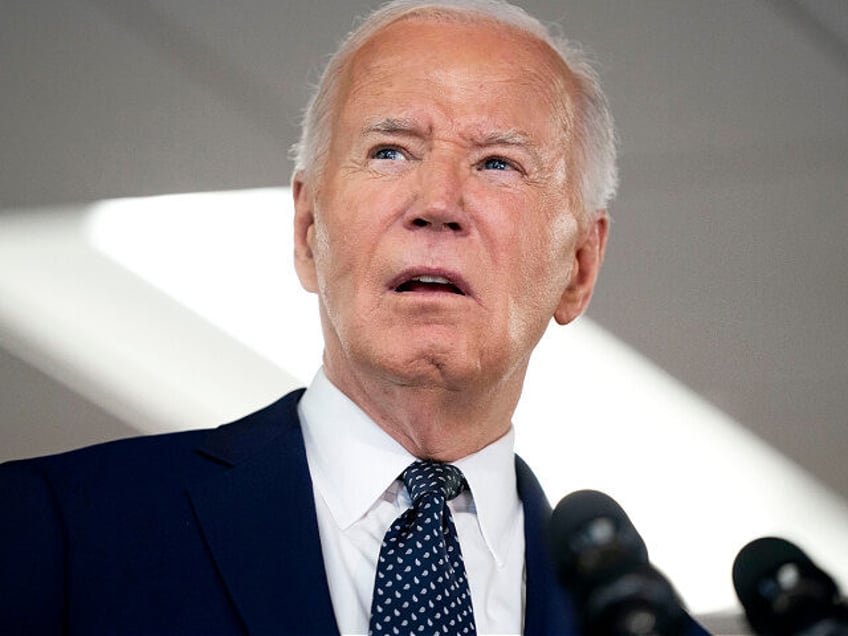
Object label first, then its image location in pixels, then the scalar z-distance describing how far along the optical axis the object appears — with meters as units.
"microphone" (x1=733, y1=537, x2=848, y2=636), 1.39
